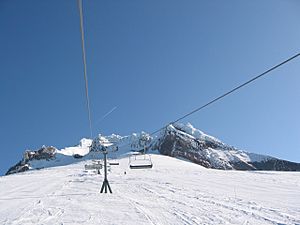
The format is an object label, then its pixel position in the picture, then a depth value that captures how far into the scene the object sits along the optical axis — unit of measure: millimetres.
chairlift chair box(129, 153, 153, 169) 20950
